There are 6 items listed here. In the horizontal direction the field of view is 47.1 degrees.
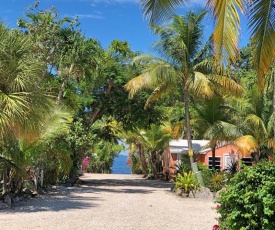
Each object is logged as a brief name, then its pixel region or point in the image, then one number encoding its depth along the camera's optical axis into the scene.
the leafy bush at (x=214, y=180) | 14.39
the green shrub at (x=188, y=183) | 13.74
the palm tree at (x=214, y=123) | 15.43
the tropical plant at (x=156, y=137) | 23.13
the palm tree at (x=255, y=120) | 15.51
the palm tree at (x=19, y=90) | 7.76
